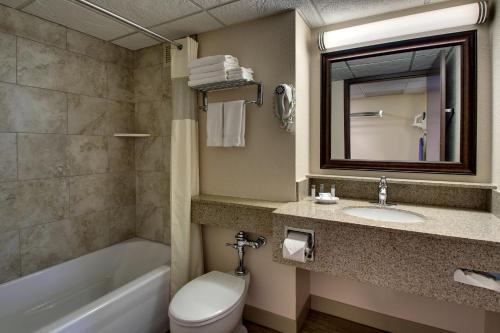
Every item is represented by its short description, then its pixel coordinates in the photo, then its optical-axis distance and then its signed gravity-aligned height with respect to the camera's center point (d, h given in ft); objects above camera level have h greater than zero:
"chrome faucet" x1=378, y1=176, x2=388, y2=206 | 5.22 -0.61
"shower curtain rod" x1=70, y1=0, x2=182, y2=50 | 4.24 +2.59
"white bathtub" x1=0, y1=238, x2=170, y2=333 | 4.42 -2.74
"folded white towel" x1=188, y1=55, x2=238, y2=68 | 5.39 +2.14
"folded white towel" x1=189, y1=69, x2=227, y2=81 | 5.41 +1.86
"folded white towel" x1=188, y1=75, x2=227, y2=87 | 5.42 +1.74
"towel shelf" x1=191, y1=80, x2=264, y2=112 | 5.60 +1.70
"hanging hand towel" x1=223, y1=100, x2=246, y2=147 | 5.77 +0.85
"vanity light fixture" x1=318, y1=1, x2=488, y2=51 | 4.72 +2.65
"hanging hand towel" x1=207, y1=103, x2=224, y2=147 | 6.00 +0.87
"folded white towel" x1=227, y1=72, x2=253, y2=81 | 5.32 +1.75
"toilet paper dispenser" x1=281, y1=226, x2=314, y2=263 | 4.32 -1.39
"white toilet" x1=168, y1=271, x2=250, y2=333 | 4.31 -2.50
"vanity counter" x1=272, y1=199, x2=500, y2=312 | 3.40 -1.25
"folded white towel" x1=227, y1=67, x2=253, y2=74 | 5.33 +1.87
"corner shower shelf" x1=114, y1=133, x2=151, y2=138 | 7.18 +0.76
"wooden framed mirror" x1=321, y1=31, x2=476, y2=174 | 5.01 +1.16
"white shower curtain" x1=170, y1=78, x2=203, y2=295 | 6.14 -0.46
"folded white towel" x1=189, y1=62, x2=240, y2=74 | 5.38 +1.99
